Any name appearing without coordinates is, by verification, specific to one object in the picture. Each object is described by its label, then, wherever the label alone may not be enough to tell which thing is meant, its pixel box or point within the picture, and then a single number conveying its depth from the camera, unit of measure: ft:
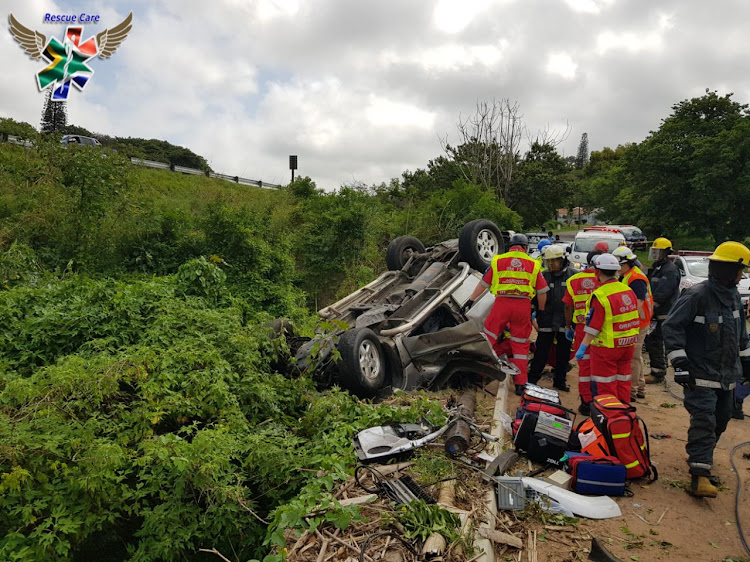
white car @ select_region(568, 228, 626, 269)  47.96
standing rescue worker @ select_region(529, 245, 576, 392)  20.36
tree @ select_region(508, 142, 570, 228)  92.89
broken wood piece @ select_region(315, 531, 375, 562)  8.52
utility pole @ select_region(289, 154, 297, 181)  59.52
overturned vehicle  16.78
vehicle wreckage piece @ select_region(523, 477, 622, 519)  11.29
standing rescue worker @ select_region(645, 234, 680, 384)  21.66
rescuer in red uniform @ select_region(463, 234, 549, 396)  18.49
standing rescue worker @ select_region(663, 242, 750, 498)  12.43
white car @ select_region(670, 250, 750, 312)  33.82
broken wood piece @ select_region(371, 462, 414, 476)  11.69
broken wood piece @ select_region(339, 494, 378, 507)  9.92
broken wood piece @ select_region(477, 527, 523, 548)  9.50
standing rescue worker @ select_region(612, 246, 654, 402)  19.02
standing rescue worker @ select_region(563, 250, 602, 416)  19.27
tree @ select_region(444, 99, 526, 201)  84.89
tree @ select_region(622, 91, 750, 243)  73.00
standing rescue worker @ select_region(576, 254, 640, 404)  15.43
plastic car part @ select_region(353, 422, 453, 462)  12.18
